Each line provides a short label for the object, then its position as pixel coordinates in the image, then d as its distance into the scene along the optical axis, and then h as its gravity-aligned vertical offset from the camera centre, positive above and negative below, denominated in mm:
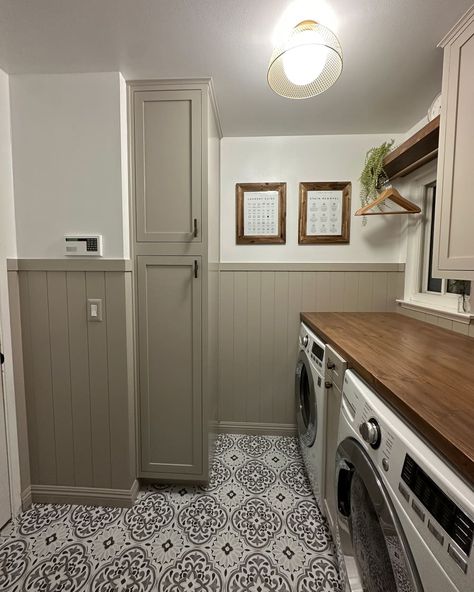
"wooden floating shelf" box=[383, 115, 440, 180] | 1394 +699
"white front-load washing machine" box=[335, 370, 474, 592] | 493 -543
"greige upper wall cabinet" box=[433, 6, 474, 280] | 1057 +464
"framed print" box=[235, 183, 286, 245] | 2082 +415
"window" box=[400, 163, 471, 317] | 1821 +150
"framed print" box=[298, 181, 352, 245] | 2059 +422
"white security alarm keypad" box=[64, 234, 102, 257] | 1433 +112
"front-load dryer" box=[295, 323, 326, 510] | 1383 -799
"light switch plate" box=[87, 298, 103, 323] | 1473 -229
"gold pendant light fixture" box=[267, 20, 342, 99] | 981 +807
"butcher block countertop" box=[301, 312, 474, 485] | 597 -351
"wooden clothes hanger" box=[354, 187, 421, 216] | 1744 +435
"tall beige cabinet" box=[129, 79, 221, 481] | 1461 -11
